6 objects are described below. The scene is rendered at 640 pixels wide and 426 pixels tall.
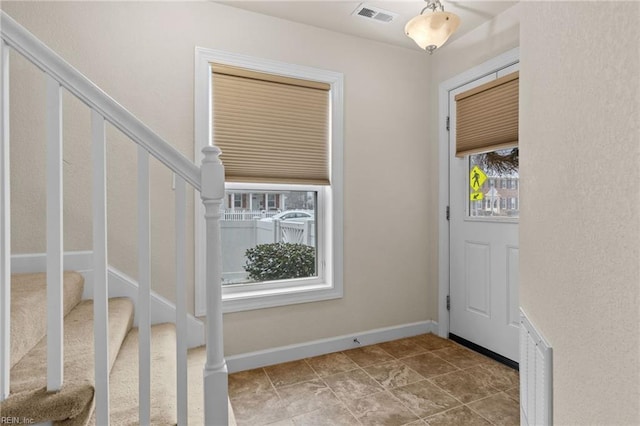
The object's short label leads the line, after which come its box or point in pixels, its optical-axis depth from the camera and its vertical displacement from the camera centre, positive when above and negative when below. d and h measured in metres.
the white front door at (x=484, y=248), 2.43 -0.28
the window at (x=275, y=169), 2.30 +0.32
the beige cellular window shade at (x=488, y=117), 2.33 +0.71
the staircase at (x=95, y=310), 0.97 -0.32
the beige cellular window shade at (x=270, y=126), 2.30 +0.62
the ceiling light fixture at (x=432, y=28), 1.94 +1.09
